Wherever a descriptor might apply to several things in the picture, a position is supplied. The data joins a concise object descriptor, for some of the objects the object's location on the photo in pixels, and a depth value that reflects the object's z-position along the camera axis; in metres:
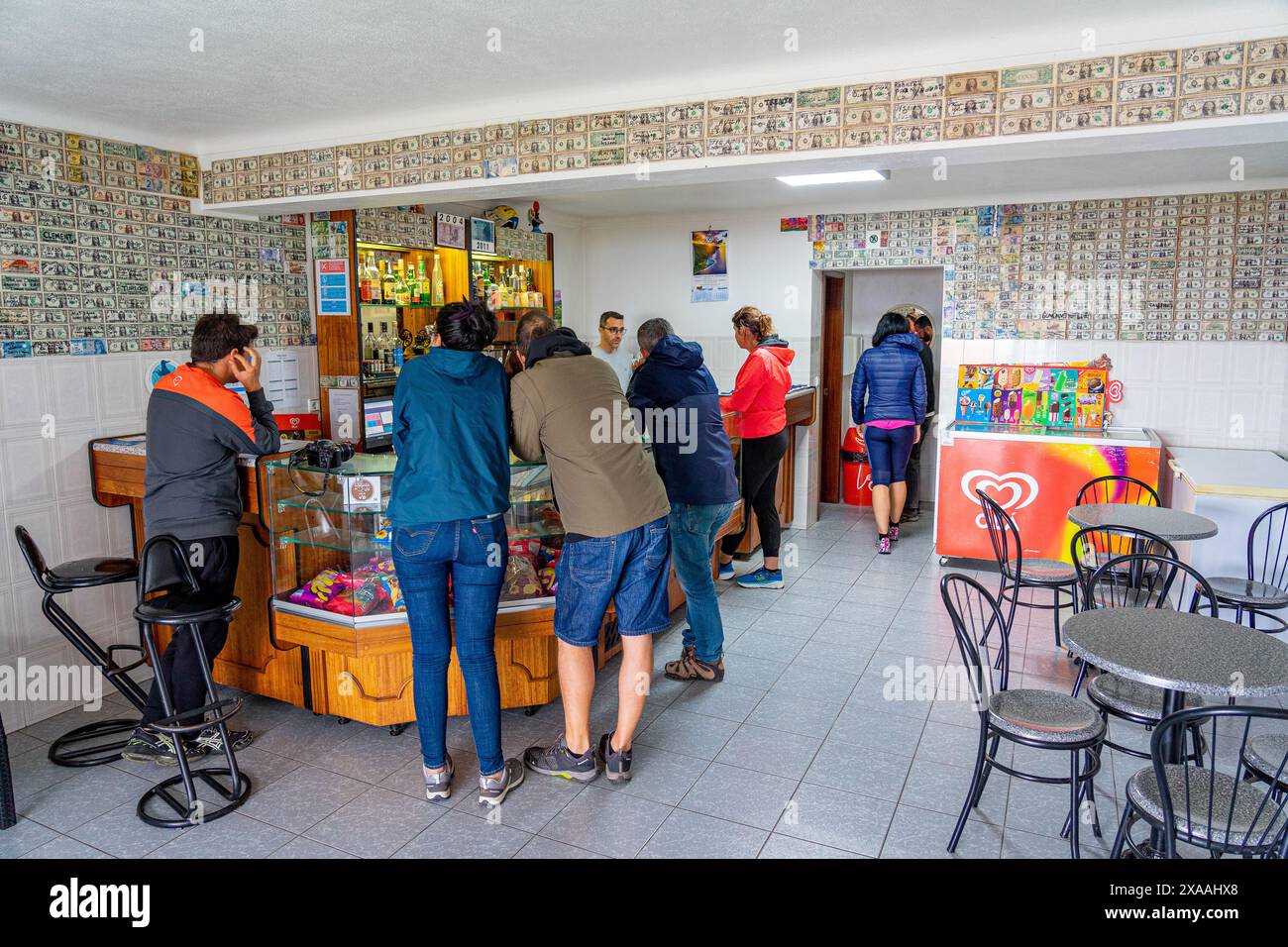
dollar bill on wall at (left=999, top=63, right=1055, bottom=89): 3.28
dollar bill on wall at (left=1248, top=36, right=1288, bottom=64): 3.00
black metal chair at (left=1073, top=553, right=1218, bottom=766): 2.85
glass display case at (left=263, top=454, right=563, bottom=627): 3.55
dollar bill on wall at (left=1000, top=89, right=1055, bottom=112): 3.29
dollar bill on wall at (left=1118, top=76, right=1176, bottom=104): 3.13
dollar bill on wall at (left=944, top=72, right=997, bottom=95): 3.36
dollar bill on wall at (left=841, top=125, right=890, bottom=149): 3.52
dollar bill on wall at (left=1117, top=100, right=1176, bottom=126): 3.14
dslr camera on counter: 3.58
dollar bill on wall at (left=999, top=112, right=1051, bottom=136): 3.29
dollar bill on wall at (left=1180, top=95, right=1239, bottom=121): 3.07
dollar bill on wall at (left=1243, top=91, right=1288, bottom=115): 3.02
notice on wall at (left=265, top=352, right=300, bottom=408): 5.28
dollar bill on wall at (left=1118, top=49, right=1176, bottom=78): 3.13
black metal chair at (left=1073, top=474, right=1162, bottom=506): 5.67
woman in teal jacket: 3.03
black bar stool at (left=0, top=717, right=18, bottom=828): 3.10
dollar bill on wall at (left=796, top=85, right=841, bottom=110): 3.59
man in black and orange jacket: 3.50
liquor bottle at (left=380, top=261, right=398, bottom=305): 5.82
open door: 8.20
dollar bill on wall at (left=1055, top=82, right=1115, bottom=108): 3.21
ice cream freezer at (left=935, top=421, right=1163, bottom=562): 5.84
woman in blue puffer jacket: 6.70
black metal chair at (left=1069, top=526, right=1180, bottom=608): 3.76
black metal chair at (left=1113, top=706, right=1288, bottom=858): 2.18
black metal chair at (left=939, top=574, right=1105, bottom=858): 2.66
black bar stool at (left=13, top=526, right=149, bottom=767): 3.61
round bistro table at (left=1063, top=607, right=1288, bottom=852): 2.39
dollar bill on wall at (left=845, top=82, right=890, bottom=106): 3.52
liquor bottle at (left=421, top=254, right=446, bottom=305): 6.29
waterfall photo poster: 7.86
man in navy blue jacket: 4.11
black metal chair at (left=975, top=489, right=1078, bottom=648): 4.24
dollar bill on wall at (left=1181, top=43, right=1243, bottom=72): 3.06
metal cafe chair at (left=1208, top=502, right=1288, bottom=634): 3.82
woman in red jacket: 5.61
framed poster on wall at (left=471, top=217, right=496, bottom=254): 6.66
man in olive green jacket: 3.15
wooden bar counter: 3.68
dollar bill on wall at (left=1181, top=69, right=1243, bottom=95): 3.06
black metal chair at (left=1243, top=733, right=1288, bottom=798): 2.41
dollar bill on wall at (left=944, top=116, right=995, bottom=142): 3.36
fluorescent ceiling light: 5.31
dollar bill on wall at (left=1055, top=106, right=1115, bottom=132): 3.21
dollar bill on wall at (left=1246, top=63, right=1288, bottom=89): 3.01
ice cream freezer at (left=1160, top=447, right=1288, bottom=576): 4.54
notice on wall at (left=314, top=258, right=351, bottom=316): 5.44
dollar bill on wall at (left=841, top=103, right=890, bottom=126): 3.52
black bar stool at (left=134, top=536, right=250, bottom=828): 3.17
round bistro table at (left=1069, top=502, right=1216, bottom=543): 3.95
